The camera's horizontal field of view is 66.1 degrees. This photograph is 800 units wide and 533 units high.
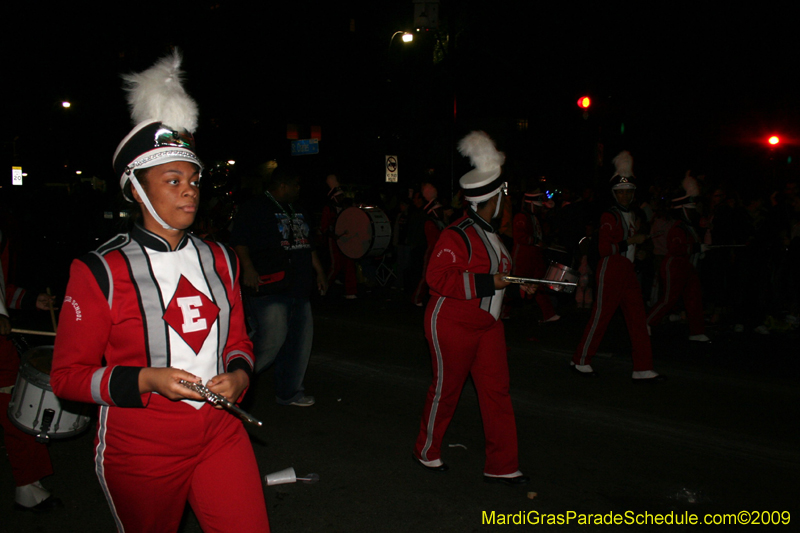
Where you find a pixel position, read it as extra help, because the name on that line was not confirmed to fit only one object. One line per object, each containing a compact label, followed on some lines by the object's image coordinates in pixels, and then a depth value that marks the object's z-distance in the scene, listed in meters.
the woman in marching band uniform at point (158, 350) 1.99
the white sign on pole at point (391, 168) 19.61
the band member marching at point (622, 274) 6.25
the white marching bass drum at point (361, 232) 12.04
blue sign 29.50
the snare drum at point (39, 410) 3.07
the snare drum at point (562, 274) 4.52
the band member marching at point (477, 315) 3.92
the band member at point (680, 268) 7.82
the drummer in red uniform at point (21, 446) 3.62
